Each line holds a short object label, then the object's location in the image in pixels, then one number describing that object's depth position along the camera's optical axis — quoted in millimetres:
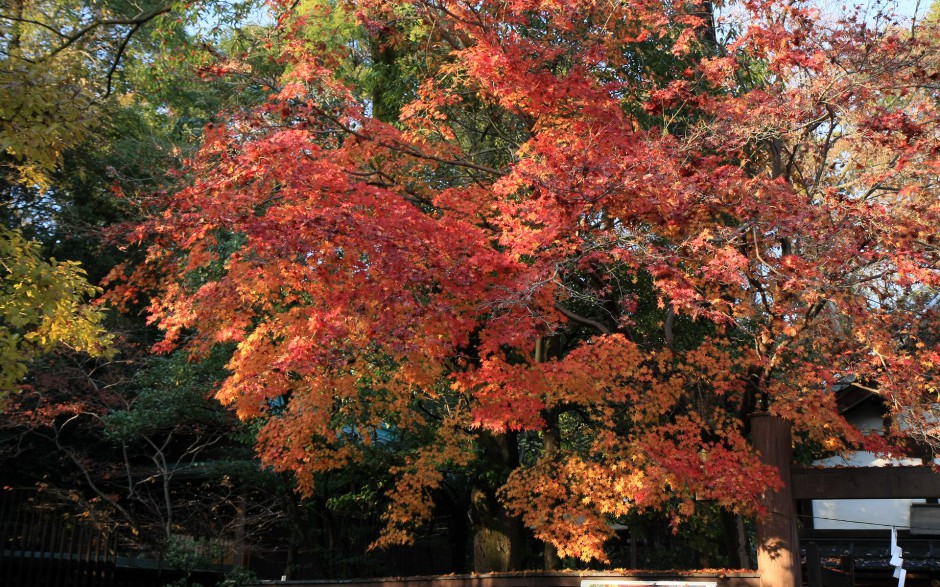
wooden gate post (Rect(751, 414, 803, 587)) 10016
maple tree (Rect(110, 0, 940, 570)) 10164
